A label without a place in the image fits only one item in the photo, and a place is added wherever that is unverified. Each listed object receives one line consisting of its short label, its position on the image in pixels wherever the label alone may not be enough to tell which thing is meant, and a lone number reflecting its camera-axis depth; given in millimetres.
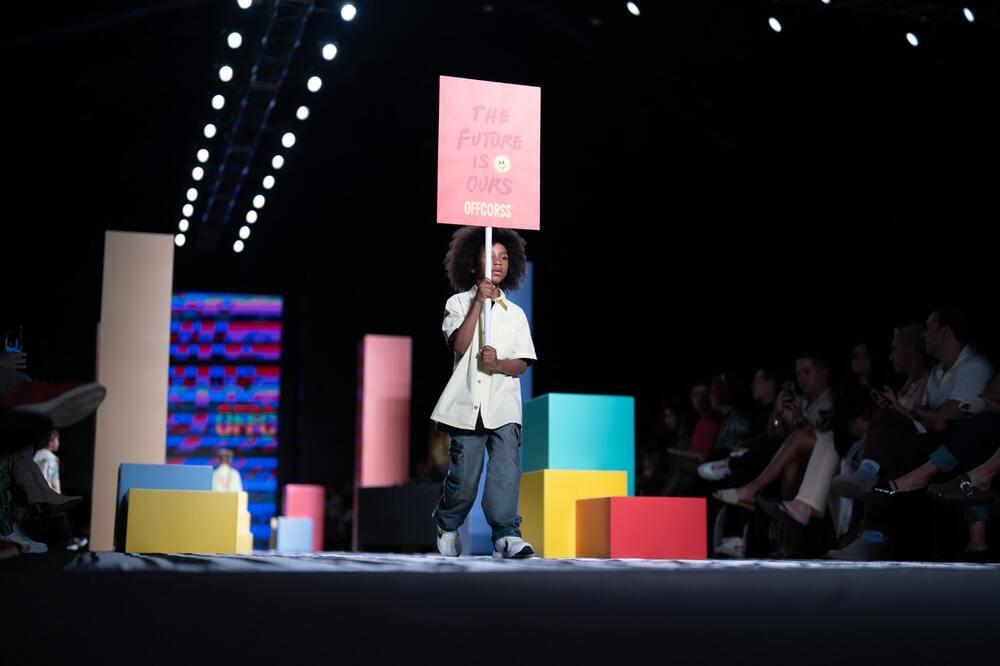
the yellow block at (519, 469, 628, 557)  5242
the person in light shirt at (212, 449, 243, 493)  11930
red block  4750
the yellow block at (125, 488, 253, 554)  5230
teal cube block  5641
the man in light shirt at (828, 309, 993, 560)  4566
